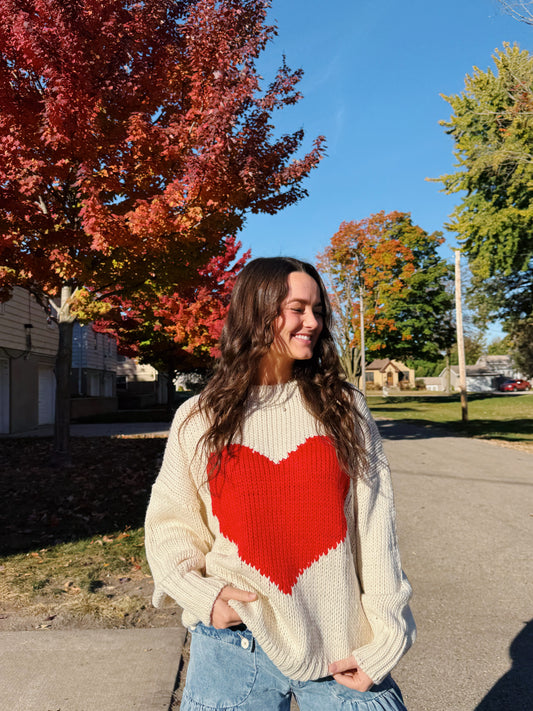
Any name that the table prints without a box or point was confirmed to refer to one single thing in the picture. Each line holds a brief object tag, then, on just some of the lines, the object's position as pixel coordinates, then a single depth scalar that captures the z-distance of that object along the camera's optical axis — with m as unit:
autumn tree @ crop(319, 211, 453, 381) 38.66
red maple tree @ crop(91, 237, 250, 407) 18.78
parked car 77.62
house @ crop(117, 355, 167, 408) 39.47
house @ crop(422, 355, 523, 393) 88.75
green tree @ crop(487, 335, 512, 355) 114.35
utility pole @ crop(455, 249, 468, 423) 23.52
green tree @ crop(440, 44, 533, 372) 18.81
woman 1.60
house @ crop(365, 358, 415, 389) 89.69
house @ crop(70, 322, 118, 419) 26.55
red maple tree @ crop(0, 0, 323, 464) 8.17
